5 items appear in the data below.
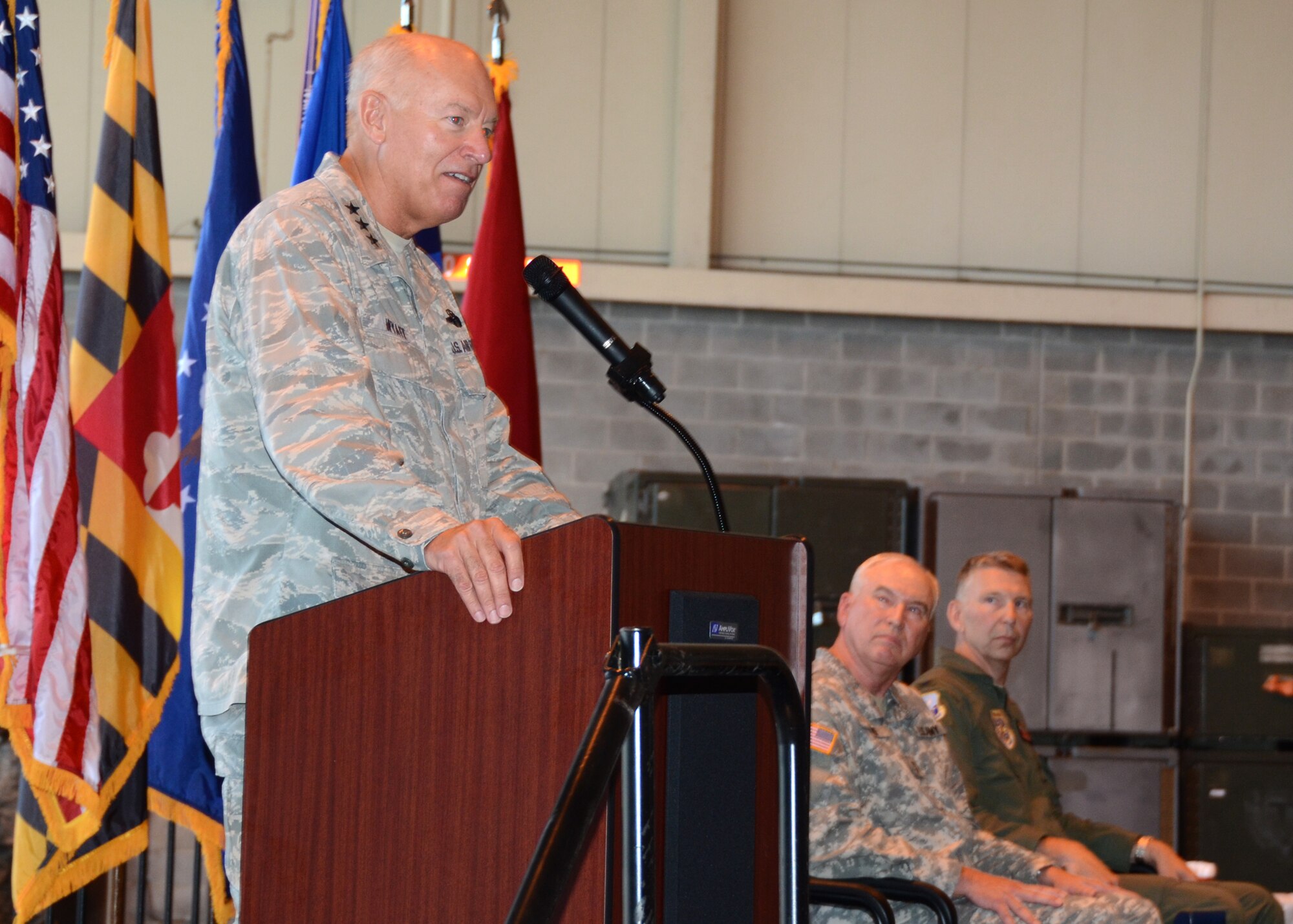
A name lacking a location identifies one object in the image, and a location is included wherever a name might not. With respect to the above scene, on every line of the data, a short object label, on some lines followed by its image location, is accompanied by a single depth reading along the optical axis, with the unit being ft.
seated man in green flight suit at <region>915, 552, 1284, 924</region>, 20.79
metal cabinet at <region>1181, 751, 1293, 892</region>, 32.48
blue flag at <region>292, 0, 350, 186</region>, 20.71
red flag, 24.17
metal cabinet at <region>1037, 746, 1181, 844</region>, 32.35
